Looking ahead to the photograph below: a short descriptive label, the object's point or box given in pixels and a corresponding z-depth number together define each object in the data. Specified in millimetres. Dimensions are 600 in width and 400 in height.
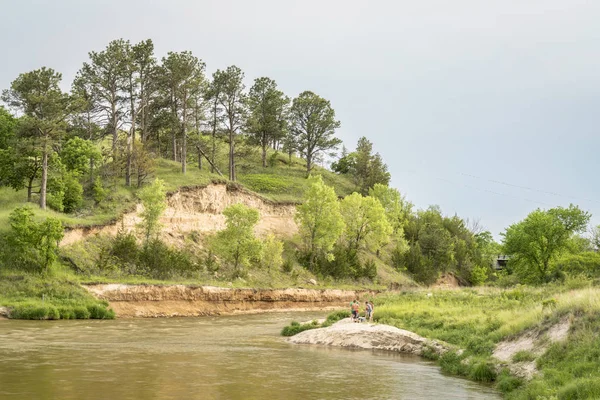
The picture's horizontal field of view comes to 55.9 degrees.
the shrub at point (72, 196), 65812
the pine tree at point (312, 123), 113500
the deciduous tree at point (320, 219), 83250
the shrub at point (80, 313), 47156
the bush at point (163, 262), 60438
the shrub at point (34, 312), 44656
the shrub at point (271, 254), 73938
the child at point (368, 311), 39559
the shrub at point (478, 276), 110150
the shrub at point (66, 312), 46469
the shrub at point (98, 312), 48347
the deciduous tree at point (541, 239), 78312
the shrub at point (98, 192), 67500
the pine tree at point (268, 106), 107125
